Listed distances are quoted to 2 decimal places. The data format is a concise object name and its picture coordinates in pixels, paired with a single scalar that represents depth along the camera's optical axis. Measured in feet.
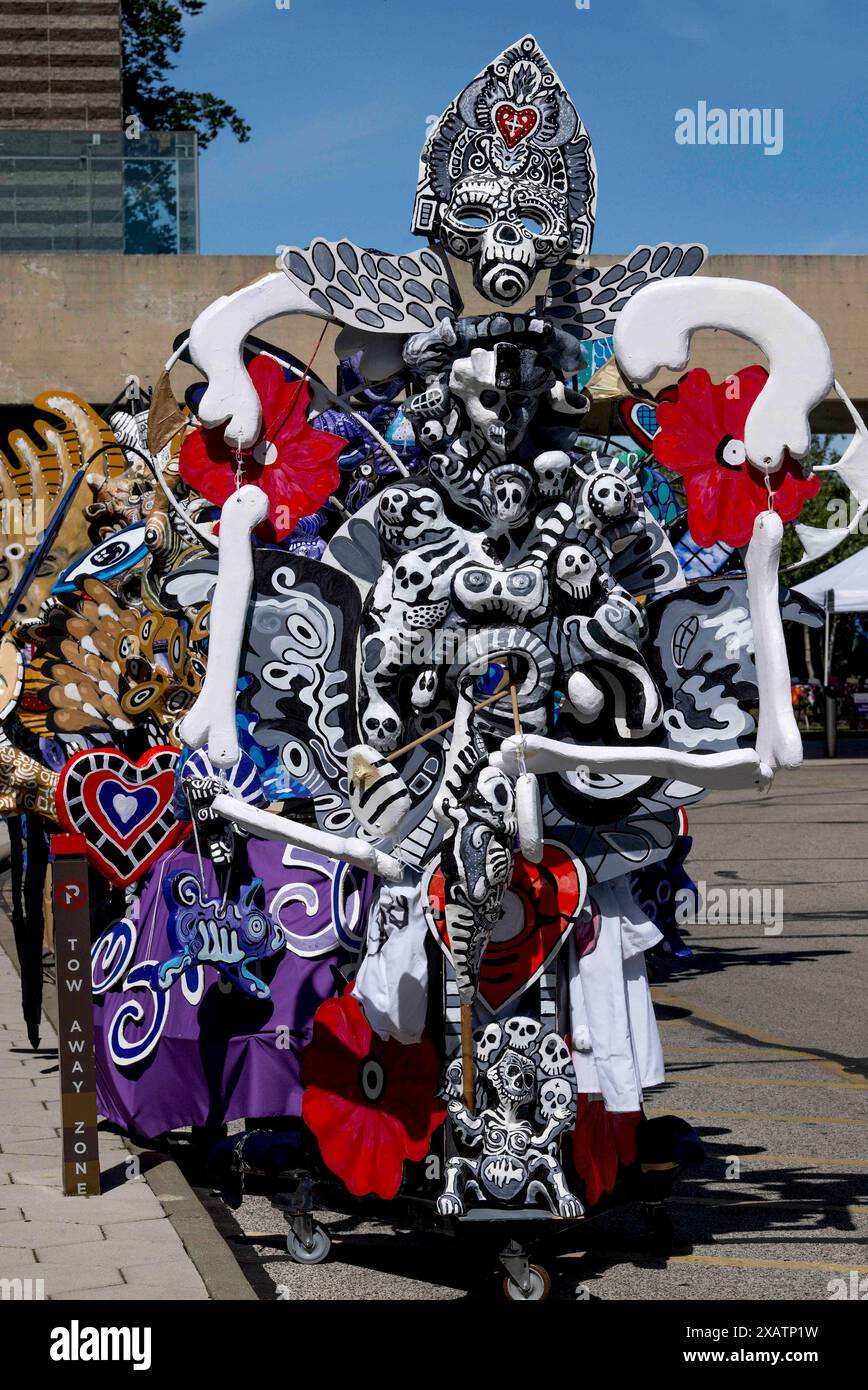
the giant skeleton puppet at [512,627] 17.54
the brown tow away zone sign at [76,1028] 22.56
